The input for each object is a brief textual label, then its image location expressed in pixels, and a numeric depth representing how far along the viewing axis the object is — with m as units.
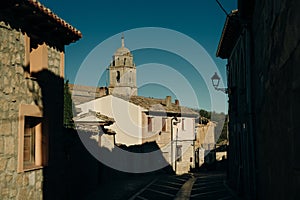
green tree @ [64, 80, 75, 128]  23.59
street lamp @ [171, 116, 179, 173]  32.72
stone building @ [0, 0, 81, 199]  7.08
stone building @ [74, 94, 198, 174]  28.84
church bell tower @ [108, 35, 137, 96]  71.69
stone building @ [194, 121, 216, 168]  34.81
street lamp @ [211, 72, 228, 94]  18.36
